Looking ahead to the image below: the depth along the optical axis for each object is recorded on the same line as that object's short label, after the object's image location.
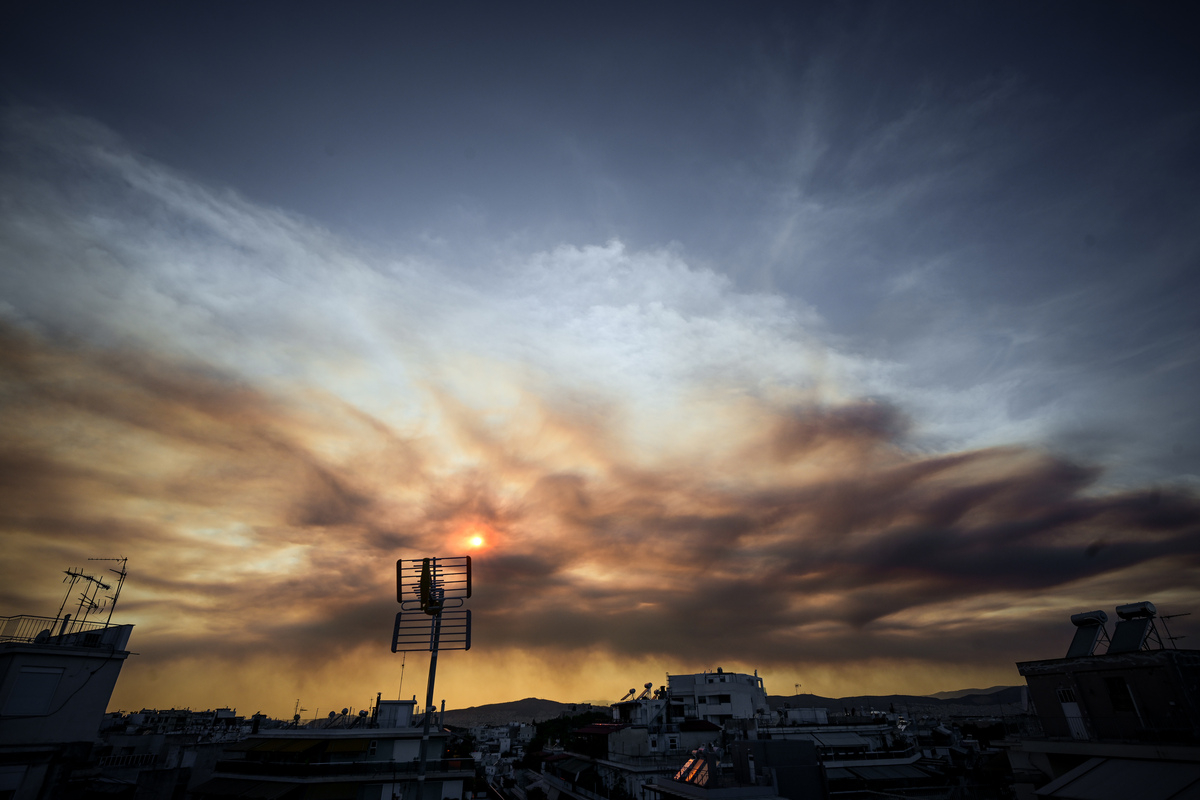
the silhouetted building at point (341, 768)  43.69
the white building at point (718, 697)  89.44
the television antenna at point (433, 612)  21.66
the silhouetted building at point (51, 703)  30.14
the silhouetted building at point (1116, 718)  24.84
